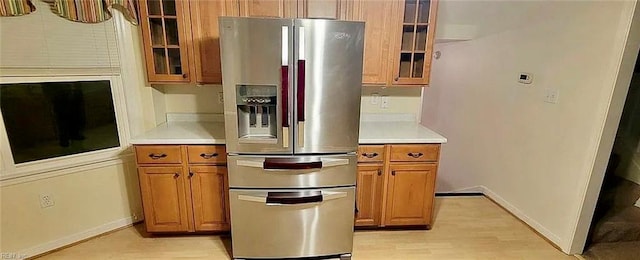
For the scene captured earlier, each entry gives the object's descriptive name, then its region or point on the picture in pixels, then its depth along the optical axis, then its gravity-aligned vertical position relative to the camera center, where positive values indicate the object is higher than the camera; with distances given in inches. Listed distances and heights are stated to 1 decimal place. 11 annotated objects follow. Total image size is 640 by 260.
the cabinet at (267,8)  88.3 +14.9
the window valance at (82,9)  75.0 +12.5
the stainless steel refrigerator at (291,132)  68.4 -17.3
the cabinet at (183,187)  84.8 -36.2
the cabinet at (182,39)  87.7 +5.6
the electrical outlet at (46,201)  85.6 -40.1
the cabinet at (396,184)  90.0 -36.3
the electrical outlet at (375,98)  108.6 -12.5
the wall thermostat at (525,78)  103.5 -4.3
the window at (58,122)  80.2 -18.5
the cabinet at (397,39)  90.9 +7.0
